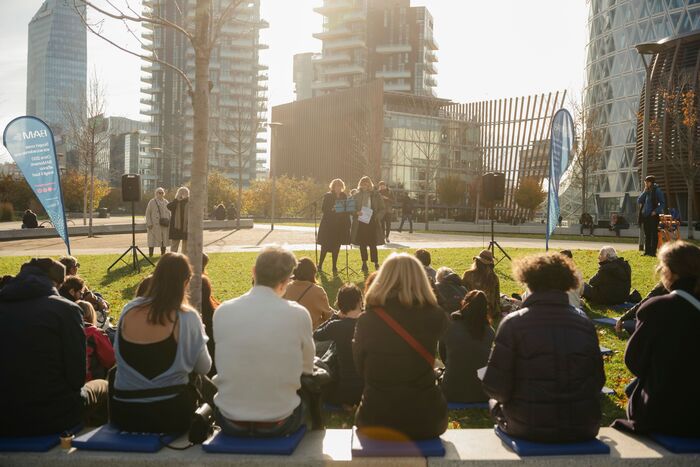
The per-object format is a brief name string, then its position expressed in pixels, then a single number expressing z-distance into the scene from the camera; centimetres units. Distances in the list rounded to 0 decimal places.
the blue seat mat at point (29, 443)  394
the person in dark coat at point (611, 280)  1028
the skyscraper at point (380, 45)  11725
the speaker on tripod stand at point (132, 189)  1430
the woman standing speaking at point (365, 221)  1335
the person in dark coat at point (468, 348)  557
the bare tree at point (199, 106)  629
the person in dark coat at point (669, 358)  401
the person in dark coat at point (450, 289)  741
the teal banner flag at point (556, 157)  1252
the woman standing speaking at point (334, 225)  1334
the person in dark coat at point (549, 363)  382
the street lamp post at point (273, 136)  3586
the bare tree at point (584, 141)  4606
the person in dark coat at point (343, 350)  540
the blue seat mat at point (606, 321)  907
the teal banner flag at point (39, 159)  1066
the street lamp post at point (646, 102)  1989
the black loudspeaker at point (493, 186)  1323
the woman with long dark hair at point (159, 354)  403
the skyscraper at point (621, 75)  7275
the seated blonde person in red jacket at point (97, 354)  529
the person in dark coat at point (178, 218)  1498
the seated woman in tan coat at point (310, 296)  664
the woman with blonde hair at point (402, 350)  397
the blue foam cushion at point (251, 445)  388
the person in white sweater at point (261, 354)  393
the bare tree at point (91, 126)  3425
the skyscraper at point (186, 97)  13238
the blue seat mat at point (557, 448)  386
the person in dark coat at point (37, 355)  400
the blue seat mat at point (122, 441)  393
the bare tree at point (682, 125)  3177
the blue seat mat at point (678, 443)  393
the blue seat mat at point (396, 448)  385
